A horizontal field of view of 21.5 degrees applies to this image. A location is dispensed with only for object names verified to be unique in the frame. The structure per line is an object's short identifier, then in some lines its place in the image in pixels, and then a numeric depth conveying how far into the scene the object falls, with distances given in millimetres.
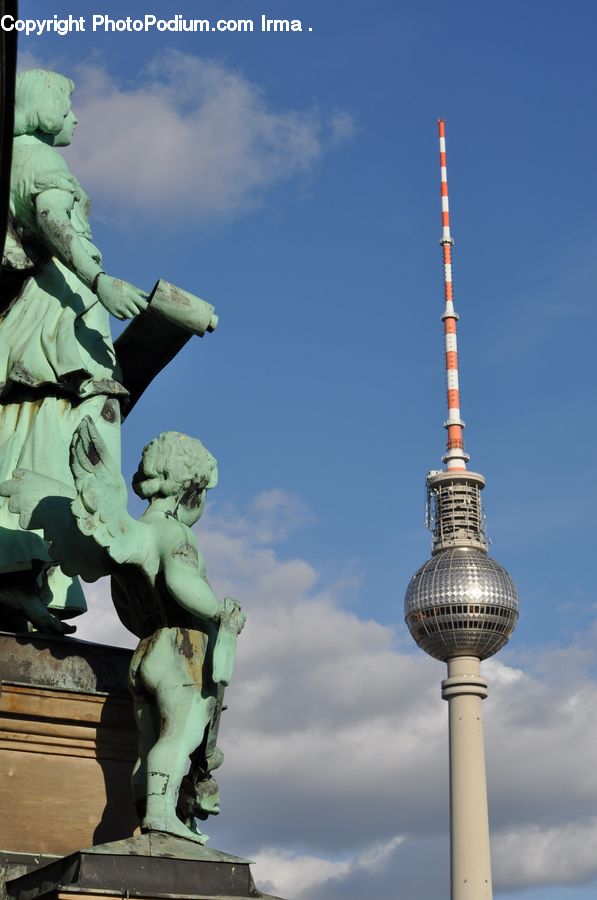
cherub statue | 7625
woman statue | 9109
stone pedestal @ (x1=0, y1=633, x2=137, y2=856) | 7875
